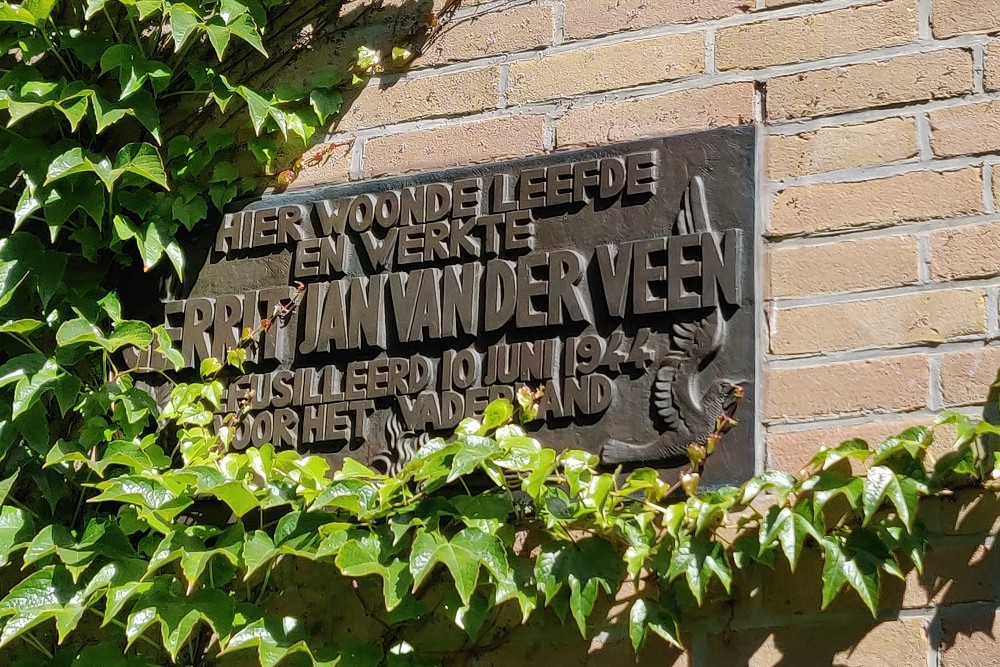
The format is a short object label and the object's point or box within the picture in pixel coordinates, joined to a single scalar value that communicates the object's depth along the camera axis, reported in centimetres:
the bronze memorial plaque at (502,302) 322
